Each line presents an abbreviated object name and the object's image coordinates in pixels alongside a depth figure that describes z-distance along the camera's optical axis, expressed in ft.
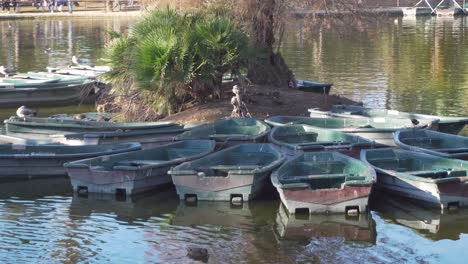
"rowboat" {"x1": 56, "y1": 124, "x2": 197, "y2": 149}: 55.77
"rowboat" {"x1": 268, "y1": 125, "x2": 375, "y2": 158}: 51.83
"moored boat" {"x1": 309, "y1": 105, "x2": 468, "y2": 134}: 59.47
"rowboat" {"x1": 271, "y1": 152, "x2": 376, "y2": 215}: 44.32
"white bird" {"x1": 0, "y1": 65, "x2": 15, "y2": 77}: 92.12
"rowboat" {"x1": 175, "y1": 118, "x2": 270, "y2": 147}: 54.70
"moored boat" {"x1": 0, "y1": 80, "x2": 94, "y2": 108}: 80.61
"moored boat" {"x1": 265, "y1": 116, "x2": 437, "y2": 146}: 55.57
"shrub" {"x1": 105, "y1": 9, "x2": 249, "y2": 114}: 62.90
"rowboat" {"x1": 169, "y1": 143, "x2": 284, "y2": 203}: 46.83
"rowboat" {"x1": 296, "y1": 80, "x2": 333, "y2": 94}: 78.23
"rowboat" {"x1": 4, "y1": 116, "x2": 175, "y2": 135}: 58.70
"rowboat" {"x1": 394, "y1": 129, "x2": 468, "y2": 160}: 52.75
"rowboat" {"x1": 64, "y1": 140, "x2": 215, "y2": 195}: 48.55
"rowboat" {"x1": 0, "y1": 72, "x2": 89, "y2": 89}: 82.02
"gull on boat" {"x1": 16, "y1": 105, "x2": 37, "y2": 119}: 62.26
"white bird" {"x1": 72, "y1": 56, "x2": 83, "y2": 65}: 102.25
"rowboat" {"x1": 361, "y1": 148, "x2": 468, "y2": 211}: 45.24
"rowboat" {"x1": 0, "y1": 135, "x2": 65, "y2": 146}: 55.88
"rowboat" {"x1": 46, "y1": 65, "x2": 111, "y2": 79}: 91.97
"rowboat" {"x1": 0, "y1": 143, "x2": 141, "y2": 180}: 52.44
